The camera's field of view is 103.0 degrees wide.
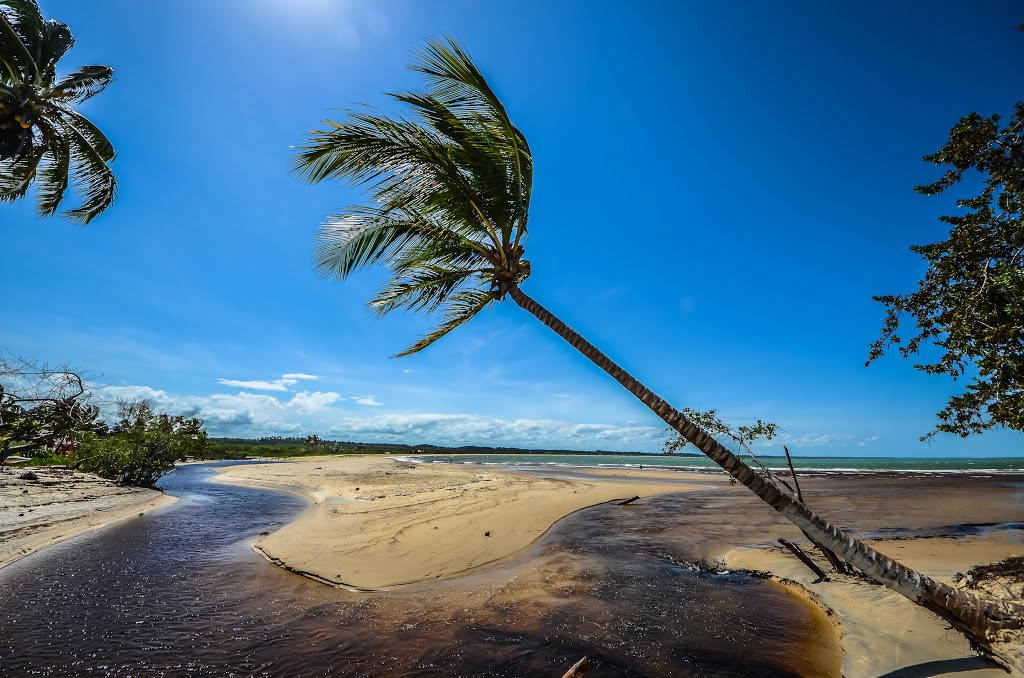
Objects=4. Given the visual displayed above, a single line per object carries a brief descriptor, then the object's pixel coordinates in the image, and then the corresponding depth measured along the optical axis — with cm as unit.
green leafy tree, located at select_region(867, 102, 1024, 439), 577
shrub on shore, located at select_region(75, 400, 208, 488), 1986
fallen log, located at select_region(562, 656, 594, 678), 244
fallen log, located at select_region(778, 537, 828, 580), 709
